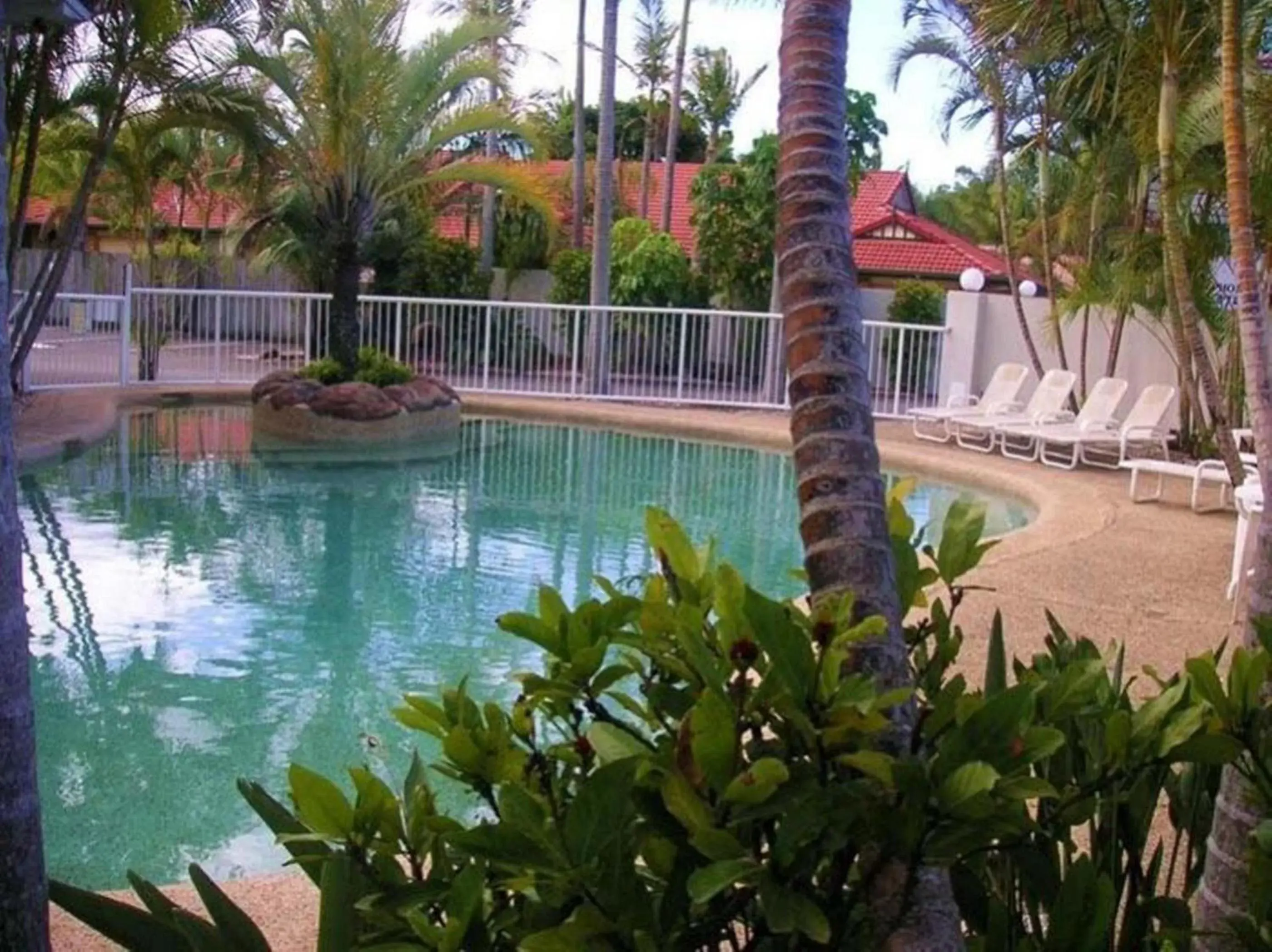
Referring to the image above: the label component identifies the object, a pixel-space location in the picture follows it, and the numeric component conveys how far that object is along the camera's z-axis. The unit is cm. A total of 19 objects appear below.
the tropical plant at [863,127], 2064
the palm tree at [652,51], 3186
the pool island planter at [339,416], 1517
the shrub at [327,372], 1622
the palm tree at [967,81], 1573
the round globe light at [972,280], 1812
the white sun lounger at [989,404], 1571
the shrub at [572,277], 2397
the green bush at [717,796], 170
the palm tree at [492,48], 2109
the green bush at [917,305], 2272
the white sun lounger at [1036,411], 1496
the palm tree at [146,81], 1260
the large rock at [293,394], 1528
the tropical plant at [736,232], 2223
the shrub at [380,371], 1630
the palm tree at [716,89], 3125
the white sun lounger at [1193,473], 1145
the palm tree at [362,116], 1520
